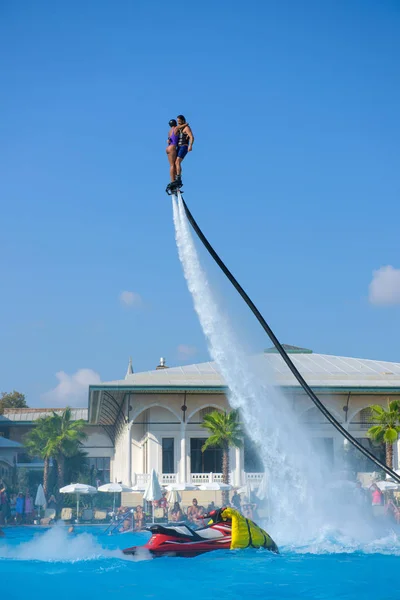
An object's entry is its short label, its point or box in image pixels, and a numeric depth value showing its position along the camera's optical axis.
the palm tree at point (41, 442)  45.57
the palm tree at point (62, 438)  46.66
